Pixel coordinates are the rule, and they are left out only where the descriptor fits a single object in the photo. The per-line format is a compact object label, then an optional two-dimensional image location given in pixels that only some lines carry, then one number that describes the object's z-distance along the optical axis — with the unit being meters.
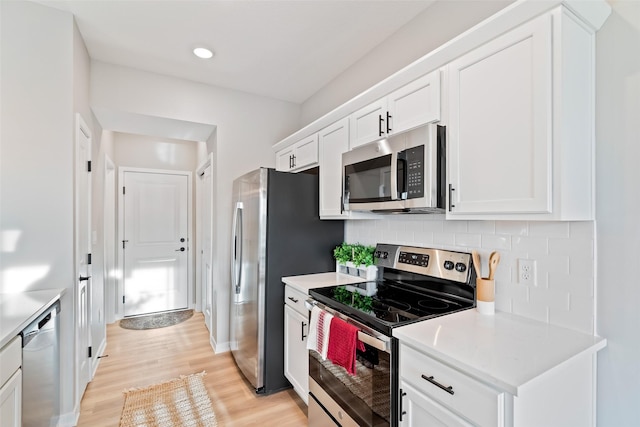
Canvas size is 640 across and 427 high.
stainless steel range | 1.41
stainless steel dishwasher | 1.51
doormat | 3.93
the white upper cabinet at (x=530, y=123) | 1.13
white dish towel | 1.76
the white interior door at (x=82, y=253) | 2.18
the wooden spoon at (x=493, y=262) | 1.55
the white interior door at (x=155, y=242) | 4.29
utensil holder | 1.54
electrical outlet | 1.44
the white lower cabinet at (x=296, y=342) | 2.15
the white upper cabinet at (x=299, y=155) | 2.71
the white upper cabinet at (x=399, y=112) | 1.60
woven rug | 2.10
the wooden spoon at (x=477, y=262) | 1.62
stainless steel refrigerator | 2.41
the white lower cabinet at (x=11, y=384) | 1.24
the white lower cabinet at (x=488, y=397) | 0.96
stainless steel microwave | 1.54
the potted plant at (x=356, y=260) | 2.36
